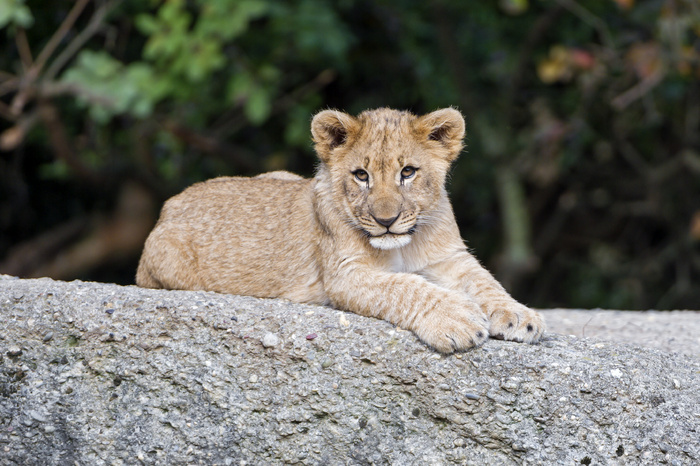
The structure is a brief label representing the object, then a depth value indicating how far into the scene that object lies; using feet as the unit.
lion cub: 33.27
